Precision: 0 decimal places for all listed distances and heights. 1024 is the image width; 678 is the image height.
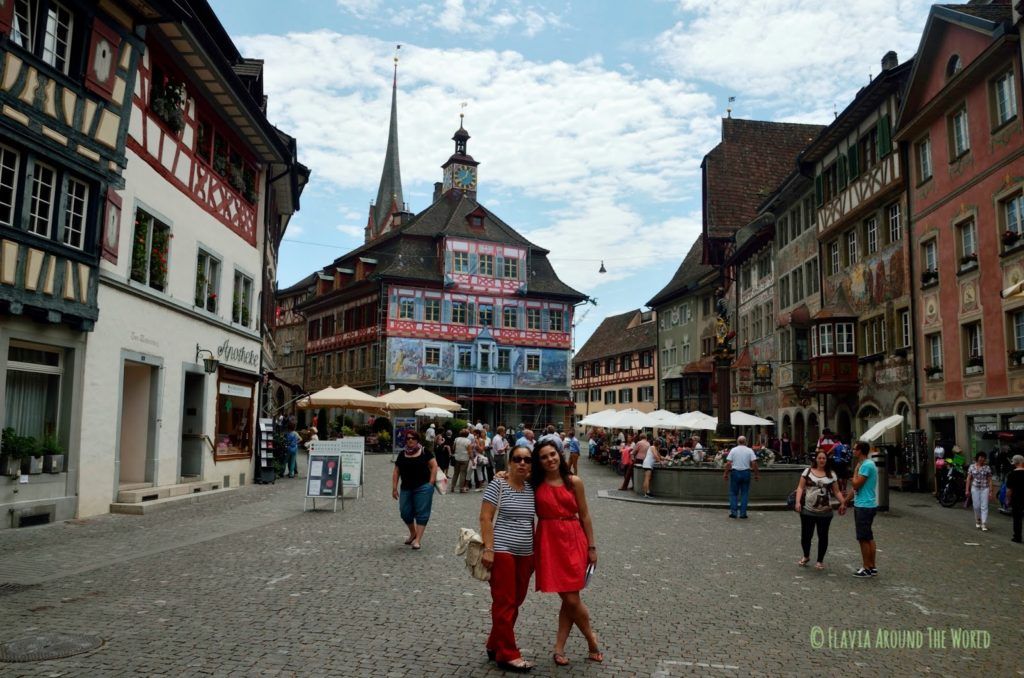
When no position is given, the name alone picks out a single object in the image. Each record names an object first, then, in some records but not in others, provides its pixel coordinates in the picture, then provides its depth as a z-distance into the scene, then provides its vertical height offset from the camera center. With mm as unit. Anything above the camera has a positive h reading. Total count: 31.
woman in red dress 6074 -702
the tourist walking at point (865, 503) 10445 -739
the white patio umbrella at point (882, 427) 25125 +438
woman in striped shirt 6004 -758
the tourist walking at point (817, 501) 11008 -736
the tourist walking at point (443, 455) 24578 -495
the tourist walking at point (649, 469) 21719 -716
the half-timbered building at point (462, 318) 54031 +7575
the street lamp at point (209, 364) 19672 +1589
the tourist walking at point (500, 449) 26828 -335
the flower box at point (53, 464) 13500 -474
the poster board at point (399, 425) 40125 +609
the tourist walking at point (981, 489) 16406 -849
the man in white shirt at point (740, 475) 17453 -673
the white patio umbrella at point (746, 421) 31312 +712
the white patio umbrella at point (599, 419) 33891 +796
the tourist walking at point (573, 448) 24344 -271
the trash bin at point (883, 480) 19391 -835
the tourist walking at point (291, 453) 26531 -520
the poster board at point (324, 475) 17109 -761
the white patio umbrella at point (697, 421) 30234 +670
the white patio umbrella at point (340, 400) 28672 +1193
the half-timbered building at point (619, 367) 68812 +6238
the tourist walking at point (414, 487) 11953 -673
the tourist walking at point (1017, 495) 14554 -844
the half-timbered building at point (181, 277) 15359 +3331
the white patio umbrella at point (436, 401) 33531 +1387
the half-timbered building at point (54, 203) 12484 +3498
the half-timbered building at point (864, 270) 27031 +5702
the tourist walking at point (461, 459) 22984 -555
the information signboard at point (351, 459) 18078 -469
